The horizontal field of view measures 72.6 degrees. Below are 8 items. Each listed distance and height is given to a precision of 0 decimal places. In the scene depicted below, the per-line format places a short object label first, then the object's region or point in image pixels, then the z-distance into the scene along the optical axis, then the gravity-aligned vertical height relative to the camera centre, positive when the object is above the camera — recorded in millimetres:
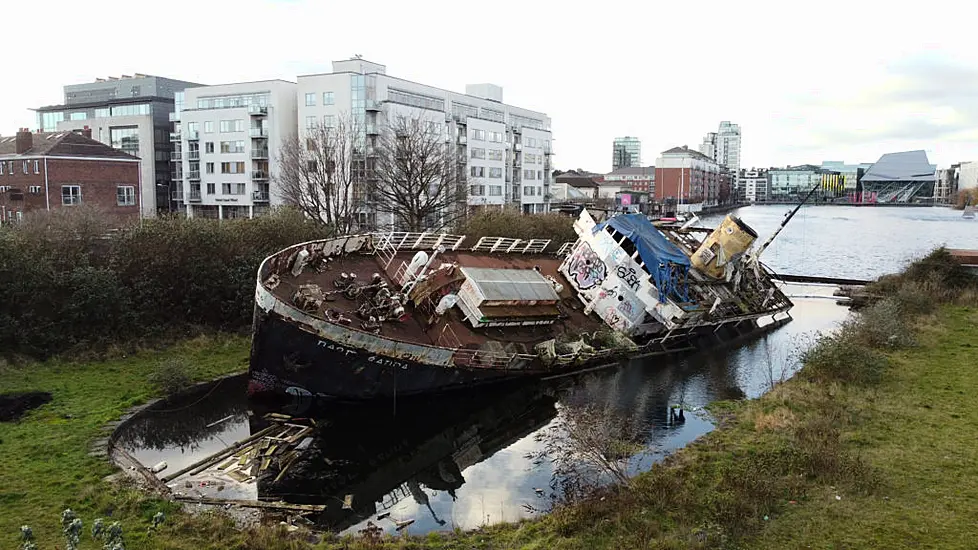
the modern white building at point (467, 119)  55031 +8929
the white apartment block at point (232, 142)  60281 +6733
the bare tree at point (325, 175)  41688 +2635
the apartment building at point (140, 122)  71688 +10118
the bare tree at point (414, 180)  42125 +2327
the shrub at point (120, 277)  23859 -2494
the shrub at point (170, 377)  22000 -5444
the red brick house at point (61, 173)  48531 +2985
